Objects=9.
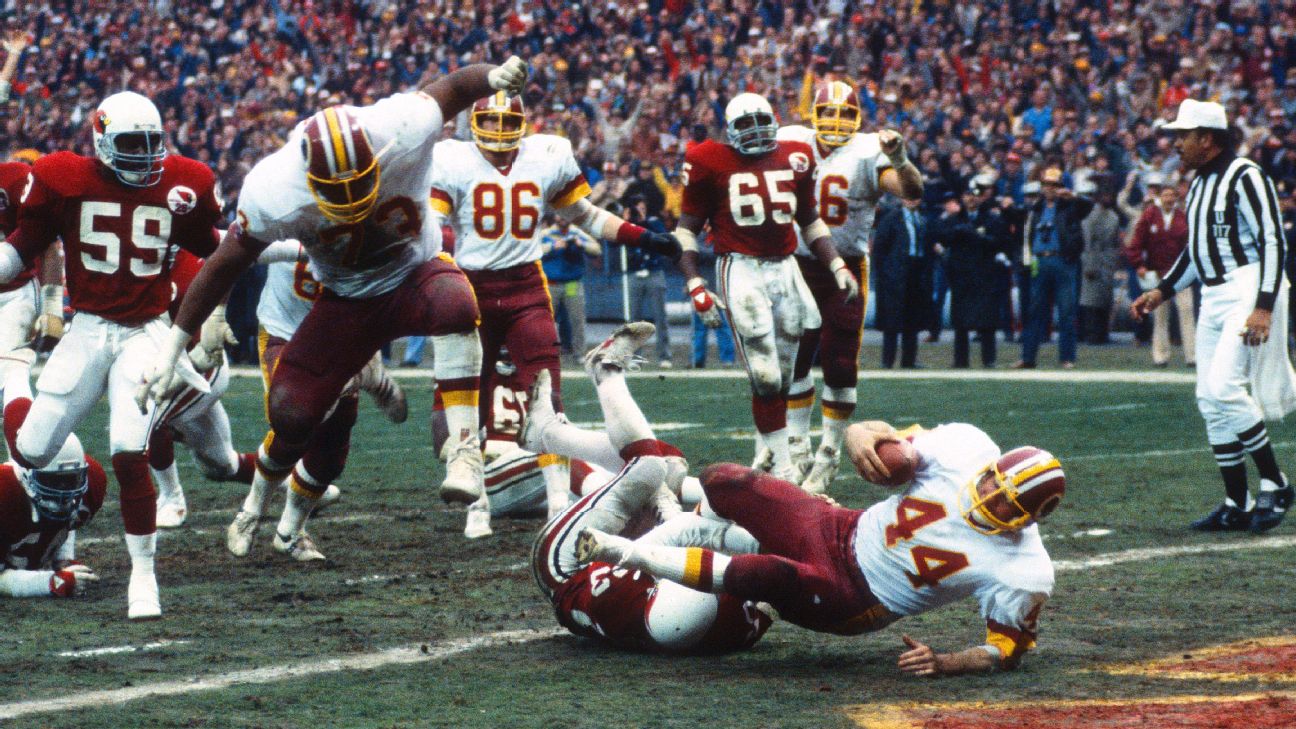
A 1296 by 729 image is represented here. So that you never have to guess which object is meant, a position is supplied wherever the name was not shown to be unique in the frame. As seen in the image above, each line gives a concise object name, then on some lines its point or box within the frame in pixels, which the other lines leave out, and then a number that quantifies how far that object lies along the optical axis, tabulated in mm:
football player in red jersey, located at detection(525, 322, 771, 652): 10750
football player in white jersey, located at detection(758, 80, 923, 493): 19078
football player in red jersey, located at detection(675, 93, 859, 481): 18234
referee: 15500
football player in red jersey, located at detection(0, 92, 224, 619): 12672
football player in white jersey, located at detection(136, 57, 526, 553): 11937
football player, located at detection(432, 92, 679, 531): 17203
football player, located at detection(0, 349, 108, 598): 12922
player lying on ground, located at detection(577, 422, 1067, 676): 9773
